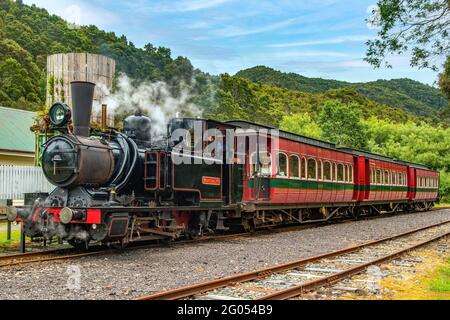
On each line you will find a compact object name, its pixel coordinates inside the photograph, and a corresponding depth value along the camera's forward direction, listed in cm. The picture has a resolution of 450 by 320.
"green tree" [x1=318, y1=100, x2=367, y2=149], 5112
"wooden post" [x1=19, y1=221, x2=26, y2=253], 1043
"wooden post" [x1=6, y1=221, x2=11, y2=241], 1181
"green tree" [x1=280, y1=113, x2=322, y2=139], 5312
